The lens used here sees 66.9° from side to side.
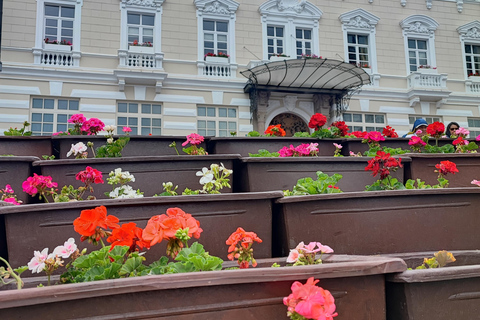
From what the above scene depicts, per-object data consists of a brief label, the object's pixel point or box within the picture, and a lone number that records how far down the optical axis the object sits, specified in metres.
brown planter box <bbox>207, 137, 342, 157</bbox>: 4.73
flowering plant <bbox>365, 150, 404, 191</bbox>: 3.19
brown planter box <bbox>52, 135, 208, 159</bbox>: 4.46
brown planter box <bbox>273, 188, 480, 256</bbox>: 2.51
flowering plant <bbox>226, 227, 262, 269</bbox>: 1.72
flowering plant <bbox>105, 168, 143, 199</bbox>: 2.98
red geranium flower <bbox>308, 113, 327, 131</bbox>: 5.21
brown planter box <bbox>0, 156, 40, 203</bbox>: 3.36
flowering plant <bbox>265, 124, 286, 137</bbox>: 5.67
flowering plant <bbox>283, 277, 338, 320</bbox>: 1.23
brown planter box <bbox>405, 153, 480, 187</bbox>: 3.99
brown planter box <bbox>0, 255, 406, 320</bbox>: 1.36
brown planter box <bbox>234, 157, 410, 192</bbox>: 3.57
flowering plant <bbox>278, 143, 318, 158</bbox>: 4.27
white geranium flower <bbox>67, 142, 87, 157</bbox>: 3.78
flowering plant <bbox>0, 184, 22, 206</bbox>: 3.07
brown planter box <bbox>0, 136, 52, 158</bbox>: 4.33
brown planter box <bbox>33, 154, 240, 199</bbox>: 3.40
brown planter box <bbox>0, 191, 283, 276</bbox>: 2.24
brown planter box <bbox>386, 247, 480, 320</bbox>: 1.68
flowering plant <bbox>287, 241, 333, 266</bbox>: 1.76
